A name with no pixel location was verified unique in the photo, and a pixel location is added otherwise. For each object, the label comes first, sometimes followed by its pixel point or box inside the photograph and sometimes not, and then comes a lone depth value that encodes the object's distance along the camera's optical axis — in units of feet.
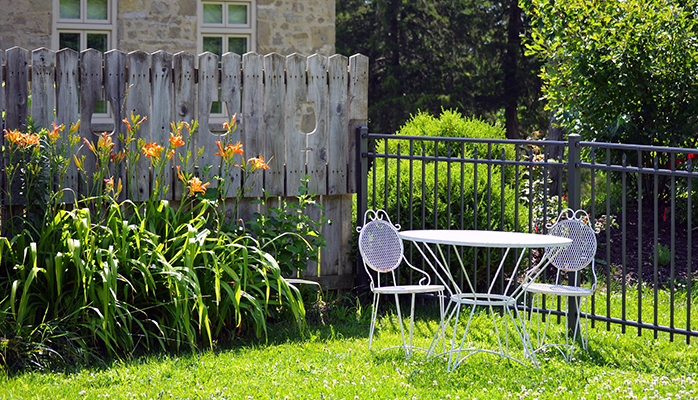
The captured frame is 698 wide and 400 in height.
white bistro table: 24.59
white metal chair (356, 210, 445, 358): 28.45
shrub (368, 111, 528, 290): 34.96
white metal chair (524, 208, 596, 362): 27.61
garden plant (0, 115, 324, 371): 25.47
